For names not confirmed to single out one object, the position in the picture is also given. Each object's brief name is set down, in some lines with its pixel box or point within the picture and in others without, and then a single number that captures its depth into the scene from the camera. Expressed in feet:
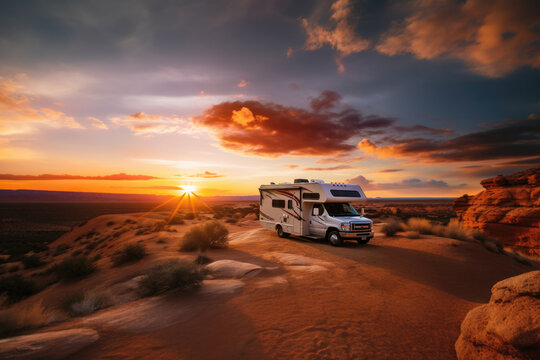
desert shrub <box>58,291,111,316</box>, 20.89
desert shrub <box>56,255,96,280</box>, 42.19
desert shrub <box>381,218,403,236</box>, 54.70
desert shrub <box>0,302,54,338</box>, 16.22
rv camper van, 44.04
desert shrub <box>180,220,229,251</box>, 48.21
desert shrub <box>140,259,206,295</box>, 22.82
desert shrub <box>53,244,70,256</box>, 83.30
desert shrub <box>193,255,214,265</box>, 36.68
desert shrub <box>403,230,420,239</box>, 49.95
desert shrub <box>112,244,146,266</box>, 44.55
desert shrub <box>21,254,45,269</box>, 64.85
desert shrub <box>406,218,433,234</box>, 55.83
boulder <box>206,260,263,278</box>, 27.94
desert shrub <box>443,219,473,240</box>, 50.59
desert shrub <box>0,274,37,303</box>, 40.83
